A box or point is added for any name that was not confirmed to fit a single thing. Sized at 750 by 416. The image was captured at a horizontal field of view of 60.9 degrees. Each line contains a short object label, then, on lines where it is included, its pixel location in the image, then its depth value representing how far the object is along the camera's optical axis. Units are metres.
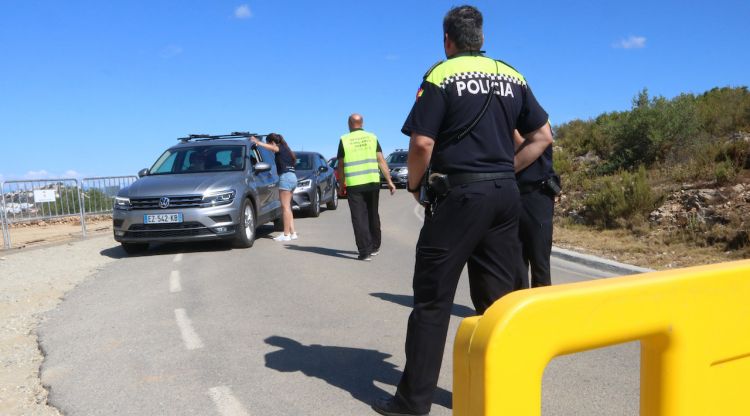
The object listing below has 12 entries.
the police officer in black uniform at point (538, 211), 4.52
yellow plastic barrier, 1.69
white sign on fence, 13.41
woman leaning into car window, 11.02
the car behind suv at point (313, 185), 15.56
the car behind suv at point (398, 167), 27.27
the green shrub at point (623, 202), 10.96
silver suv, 9.50
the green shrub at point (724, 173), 10.63
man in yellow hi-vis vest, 8.50
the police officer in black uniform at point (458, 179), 3.12
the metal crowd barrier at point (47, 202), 13.05
